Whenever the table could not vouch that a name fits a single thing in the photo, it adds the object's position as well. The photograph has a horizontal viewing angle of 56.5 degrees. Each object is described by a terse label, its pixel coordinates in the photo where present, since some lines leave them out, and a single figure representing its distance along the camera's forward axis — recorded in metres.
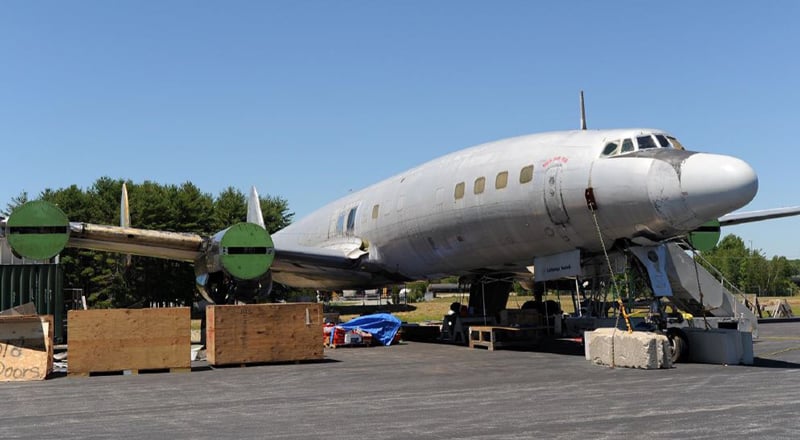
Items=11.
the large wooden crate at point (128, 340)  14.06
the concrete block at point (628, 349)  12.72
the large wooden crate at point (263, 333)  15.00
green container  22.95
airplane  13.09
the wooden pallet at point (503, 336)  17.92
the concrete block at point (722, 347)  13.41
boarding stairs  19.22
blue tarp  20.73
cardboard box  13.41
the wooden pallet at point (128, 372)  13.98
